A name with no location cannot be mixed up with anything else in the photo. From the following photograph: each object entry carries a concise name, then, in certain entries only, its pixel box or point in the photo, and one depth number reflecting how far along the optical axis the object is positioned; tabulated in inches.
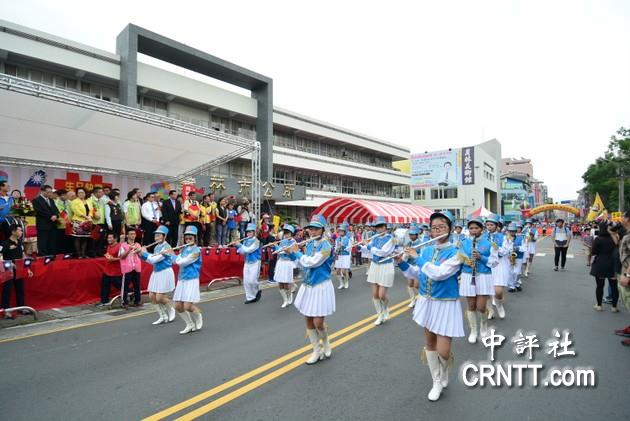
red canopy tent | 765.9
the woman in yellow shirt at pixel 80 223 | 392.2
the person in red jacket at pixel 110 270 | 344.5
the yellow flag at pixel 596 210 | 1005.2
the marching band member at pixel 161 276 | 285.3
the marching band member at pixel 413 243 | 342.5
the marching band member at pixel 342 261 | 464.8
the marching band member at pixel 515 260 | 400.2
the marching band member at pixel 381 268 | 281.7
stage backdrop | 493.5
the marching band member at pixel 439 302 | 155.0
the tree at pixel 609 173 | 1456.7
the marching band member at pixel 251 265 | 365.1
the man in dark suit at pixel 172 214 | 484.1
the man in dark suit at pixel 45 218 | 370.3
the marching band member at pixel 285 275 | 357.7
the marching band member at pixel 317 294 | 200.5
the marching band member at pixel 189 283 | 261.9
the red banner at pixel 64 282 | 318.0
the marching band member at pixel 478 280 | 238.9
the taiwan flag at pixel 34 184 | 500.7
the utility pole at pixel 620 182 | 1055.2
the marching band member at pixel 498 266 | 289.0
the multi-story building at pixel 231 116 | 799.1
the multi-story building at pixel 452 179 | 2262.6
